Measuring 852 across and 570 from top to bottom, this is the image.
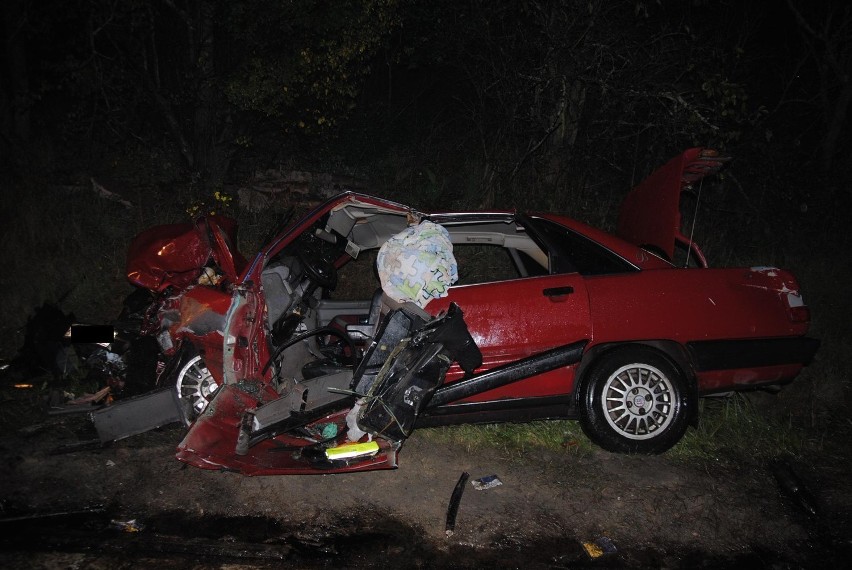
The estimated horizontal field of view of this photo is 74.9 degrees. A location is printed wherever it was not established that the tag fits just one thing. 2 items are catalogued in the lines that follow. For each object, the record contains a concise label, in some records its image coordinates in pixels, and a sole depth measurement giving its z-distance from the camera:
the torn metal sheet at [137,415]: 3.93
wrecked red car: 3.48
